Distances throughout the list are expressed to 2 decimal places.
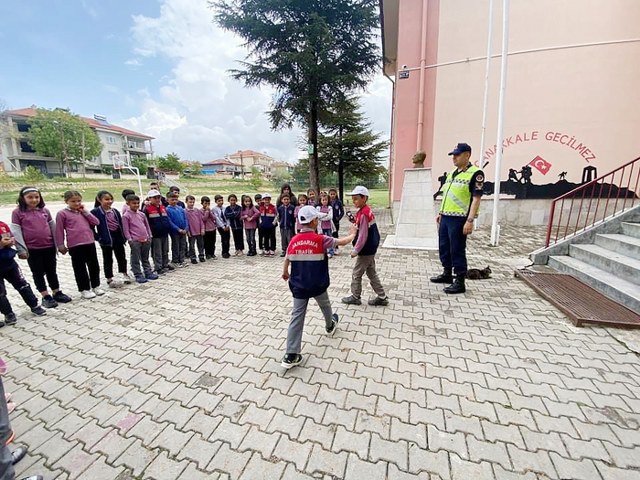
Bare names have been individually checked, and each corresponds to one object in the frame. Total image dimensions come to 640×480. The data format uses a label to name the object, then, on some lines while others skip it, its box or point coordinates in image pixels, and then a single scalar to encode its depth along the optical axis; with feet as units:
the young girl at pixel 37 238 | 12.84
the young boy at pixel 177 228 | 19.62
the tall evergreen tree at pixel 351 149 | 67.77
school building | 29.07
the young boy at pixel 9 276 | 11.87
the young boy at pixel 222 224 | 22.66
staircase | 12.20
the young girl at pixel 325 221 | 22.65
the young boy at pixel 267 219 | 23.22
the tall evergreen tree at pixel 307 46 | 37.83
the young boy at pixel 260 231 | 23.38
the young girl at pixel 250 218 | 23.21
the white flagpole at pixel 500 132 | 23.71
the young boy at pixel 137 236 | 16.31
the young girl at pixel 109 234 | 15.66
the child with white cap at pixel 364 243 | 11.68
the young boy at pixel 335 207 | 25.54
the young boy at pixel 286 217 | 22.45
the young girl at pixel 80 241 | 13.98
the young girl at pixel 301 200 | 22.24
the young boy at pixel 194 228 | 21.26
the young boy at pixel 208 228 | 22.04
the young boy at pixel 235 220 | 23.34
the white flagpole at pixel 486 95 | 28.61
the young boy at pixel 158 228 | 18.02
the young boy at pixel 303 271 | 8.71
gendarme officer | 13.33
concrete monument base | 24.91
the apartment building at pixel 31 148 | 136.05
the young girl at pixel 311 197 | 23.30
